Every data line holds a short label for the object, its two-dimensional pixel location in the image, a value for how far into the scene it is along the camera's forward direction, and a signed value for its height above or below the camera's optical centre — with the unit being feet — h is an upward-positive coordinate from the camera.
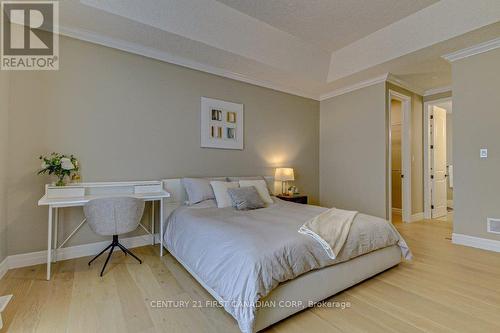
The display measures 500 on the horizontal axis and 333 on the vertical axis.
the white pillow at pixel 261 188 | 10.97 -1.00
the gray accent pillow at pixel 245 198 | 9.62 -1.31
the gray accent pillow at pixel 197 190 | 10.14 -1.00
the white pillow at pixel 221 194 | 10.00 -1.16
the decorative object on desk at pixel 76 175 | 8.84 -0.30
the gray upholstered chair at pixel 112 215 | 7.58 -1.58
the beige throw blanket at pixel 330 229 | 6.14 -1.76
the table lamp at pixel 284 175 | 14.07 -0.46
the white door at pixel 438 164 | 16.34 +0.27
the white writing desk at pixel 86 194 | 7.52 -1.03
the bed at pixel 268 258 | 4.92 -2.36
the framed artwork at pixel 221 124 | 12.08 +2.35
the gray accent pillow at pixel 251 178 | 11.75 -0.58
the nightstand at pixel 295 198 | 13.70 -1.81
